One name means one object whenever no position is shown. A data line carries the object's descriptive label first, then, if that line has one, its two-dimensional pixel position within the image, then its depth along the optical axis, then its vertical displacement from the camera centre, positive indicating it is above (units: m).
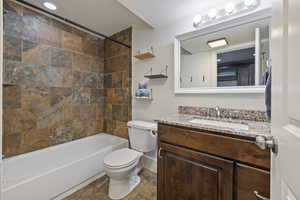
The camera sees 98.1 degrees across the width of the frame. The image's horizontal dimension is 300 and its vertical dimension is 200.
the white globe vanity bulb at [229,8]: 1.31 +0.92
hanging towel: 0.82 +0.01
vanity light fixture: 1.23 +0.90
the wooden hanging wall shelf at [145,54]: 1.89 +0.65
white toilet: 1.42 -0.70
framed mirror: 1.23 +0.46
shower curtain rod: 1.58 +1.16
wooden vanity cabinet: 0.79 -0.48
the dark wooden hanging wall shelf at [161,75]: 1.77 +0.33
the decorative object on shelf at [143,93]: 1.96 +0.09
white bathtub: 1.22 -0.86
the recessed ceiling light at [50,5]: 1.68 +1.23
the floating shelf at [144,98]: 1.95 +0.01
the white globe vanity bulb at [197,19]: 1.49 +0.91
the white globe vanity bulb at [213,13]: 1.40 +0.92
